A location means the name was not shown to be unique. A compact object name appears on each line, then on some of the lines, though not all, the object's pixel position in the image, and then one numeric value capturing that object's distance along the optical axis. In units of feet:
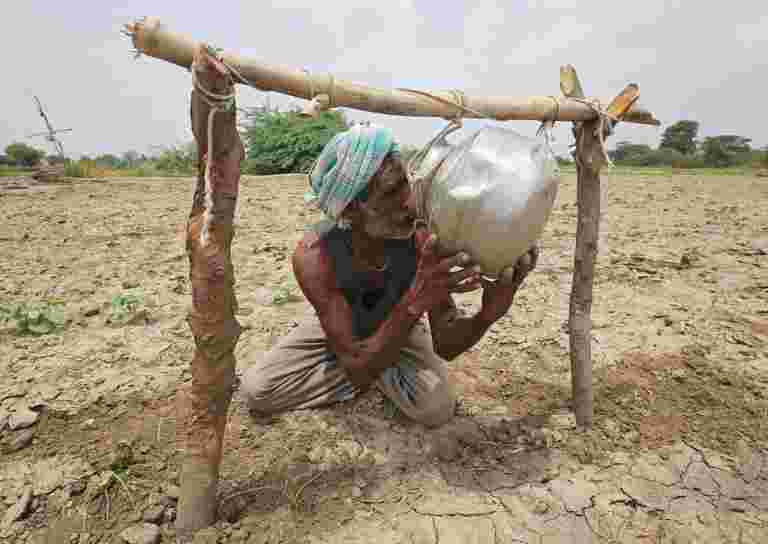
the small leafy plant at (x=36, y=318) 10.39
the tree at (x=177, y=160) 65.51
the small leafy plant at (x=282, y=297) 12.12
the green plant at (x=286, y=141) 57.31
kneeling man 5.69
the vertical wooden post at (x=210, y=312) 4.63
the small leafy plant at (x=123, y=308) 10.98
